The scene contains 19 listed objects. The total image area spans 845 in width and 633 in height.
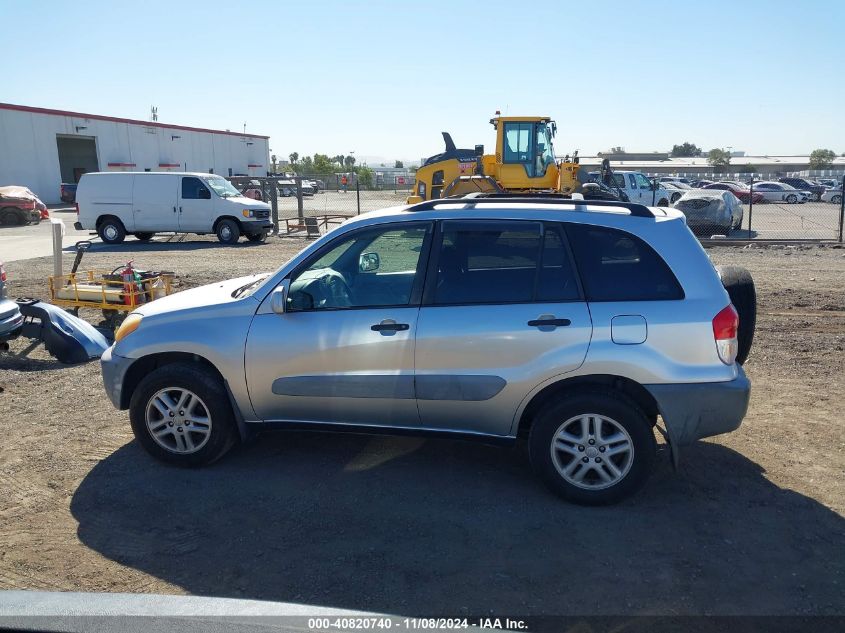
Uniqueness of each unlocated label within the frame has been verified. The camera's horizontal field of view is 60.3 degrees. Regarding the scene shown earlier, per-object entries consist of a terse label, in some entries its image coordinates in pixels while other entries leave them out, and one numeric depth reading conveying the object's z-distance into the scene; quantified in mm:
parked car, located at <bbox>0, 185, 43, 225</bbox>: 30391
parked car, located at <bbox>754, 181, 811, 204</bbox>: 43312
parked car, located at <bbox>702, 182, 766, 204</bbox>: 40981
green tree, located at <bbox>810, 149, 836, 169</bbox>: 86500
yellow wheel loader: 18812
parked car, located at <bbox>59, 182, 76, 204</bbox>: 45094
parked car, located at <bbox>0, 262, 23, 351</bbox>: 7348
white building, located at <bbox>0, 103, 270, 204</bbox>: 43500
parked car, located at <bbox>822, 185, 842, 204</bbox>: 41344
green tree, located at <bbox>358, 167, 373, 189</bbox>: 56494
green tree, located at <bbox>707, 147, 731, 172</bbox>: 81250
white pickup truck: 25859
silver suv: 4246
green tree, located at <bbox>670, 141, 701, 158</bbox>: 145250
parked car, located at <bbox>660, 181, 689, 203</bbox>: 30111
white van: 21062
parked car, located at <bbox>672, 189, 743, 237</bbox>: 20375
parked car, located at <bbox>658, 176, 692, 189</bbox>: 46375
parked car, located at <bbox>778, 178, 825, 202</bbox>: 44594
